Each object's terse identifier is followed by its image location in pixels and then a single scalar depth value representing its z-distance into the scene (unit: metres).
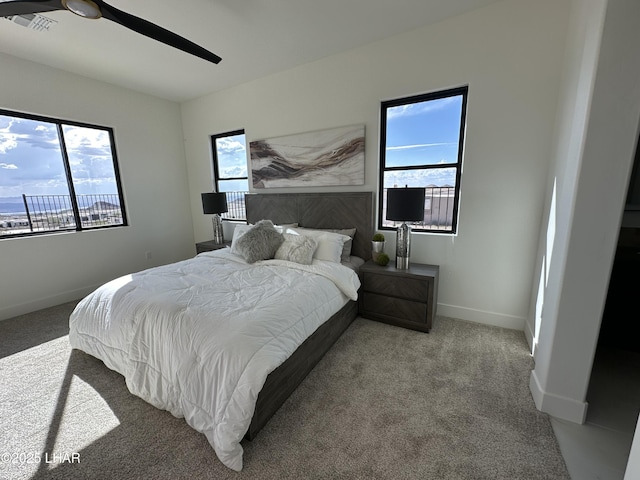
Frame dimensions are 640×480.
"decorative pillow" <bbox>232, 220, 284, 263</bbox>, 2.74
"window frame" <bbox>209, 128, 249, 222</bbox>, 4.20
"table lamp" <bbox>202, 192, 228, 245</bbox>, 3.92
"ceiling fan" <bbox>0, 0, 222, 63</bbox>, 1.48
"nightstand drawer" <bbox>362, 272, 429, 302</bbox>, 2.46
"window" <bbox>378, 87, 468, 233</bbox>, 2.62
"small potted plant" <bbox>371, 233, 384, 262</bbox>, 2.91
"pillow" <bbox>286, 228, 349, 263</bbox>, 2.71
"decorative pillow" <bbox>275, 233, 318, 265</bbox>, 2.62
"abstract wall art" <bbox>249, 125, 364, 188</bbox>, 3.05
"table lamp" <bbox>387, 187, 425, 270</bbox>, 2.44
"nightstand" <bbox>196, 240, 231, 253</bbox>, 3.89
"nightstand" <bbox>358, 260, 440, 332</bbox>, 2.46
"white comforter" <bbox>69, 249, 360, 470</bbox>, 1.33
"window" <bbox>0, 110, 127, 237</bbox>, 2.99
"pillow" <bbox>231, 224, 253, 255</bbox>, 2.97
